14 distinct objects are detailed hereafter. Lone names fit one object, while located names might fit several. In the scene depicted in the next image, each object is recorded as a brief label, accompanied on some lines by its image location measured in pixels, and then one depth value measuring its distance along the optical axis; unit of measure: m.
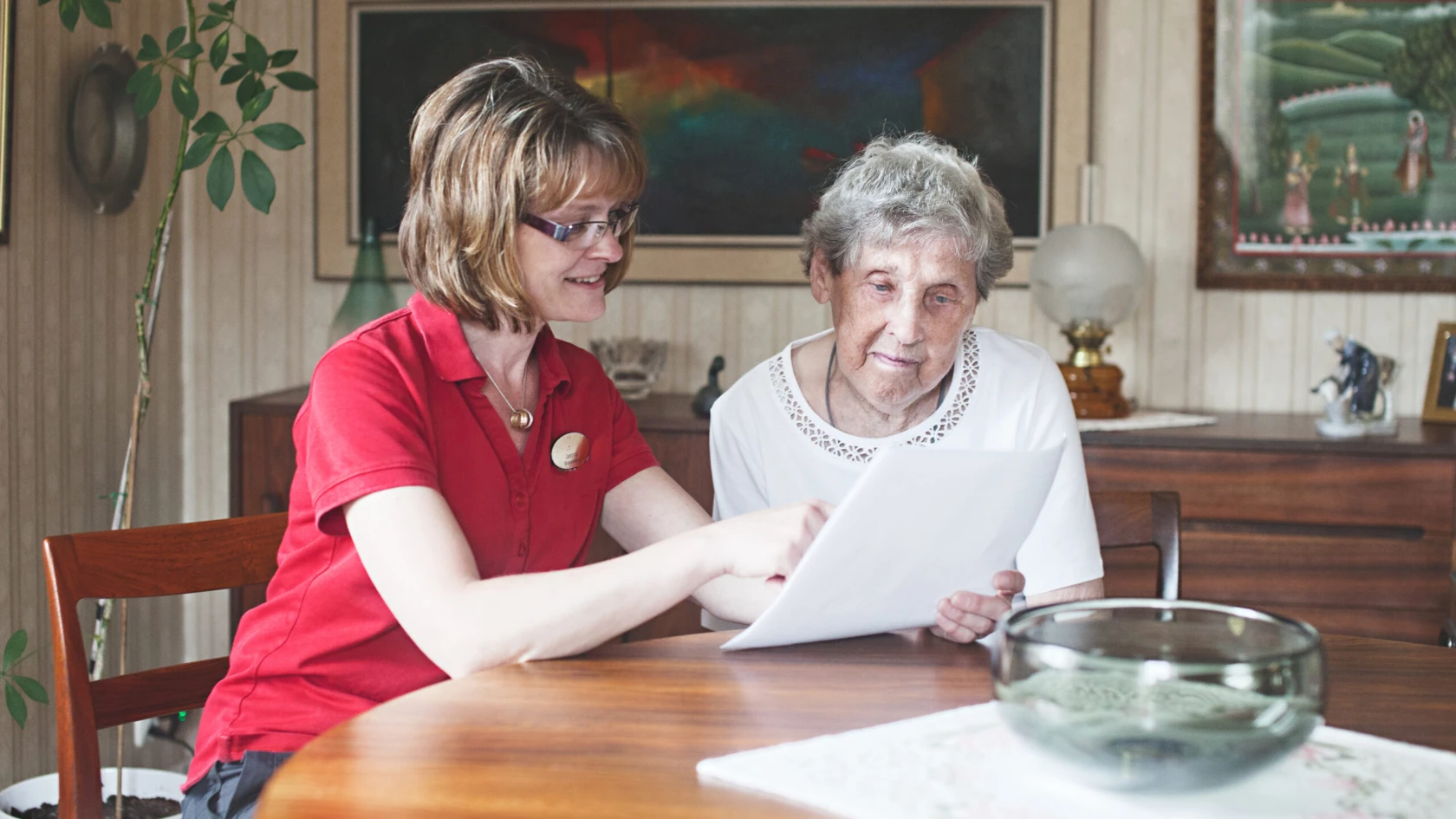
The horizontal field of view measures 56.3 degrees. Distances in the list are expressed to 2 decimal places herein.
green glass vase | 3.42
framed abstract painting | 3.36
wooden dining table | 0.95
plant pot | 2.38
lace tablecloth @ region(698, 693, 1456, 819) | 0.92
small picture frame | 3.15
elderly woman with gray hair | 1.88
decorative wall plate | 2.91
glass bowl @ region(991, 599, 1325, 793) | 0.86
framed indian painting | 3.21
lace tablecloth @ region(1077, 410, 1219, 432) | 2.93
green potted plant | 2.47
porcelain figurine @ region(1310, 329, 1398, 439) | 2.88
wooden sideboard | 2.77
